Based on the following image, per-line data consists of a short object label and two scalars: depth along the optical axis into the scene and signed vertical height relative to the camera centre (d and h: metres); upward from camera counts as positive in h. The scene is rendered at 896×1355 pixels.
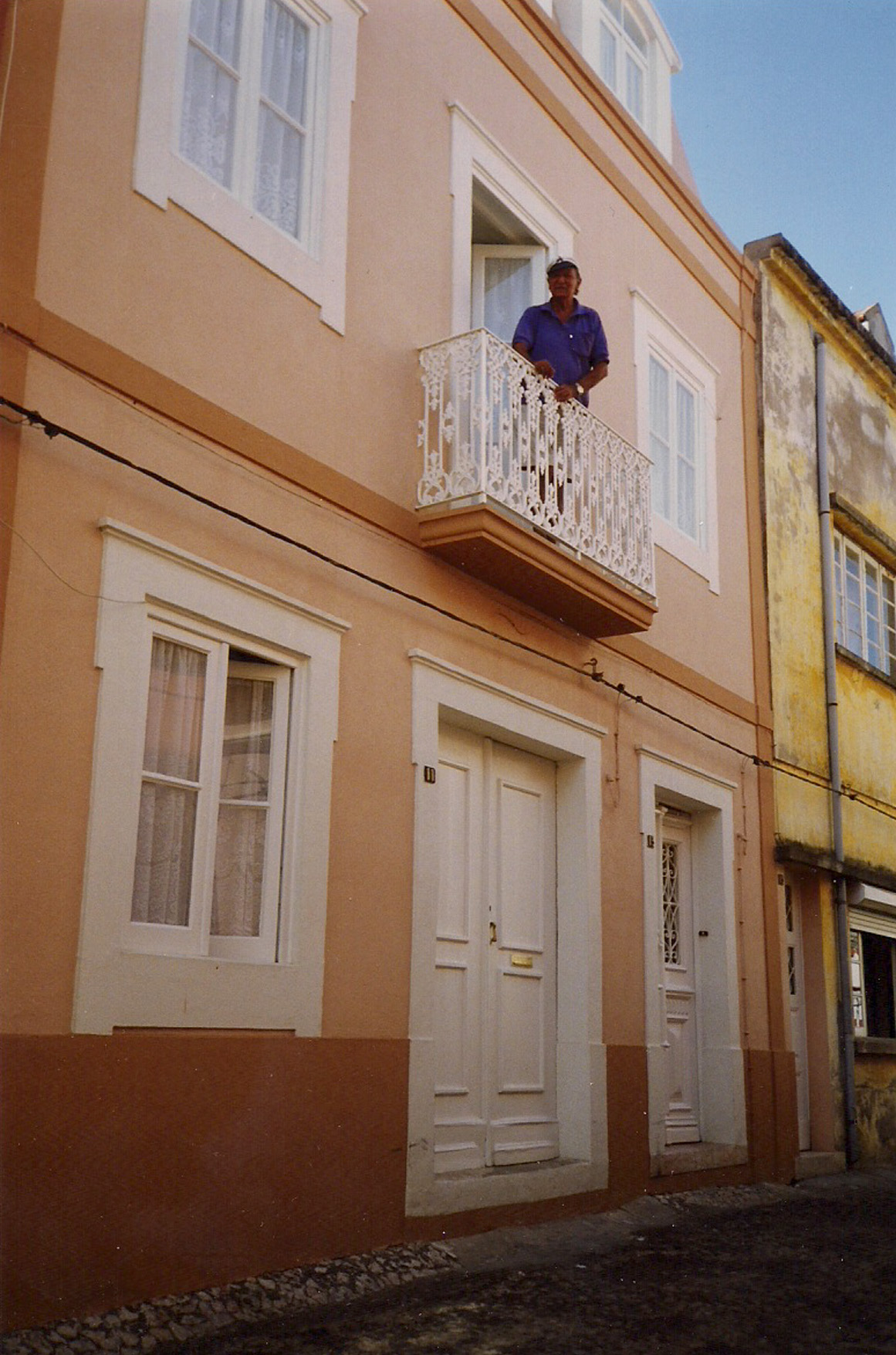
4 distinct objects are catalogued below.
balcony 7.80 +3.28
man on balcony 8.98 +4.54
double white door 7.98 +0.53
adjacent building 12.25 +3.40
